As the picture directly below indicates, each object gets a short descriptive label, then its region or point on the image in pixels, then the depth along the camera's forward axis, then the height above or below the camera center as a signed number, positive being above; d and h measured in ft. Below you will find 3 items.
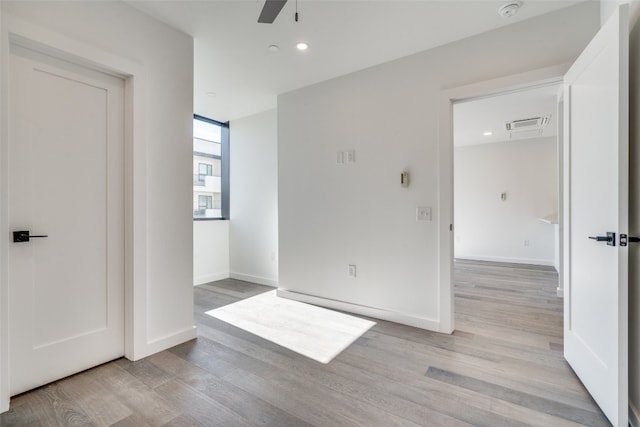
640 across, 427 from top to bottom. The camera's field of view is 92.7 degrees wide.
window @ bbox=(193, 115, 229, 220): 15.49 +2.29
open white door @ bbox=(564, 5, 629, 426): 4.88 -0.04
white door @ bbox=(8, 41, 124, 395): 5.97 -0.10
